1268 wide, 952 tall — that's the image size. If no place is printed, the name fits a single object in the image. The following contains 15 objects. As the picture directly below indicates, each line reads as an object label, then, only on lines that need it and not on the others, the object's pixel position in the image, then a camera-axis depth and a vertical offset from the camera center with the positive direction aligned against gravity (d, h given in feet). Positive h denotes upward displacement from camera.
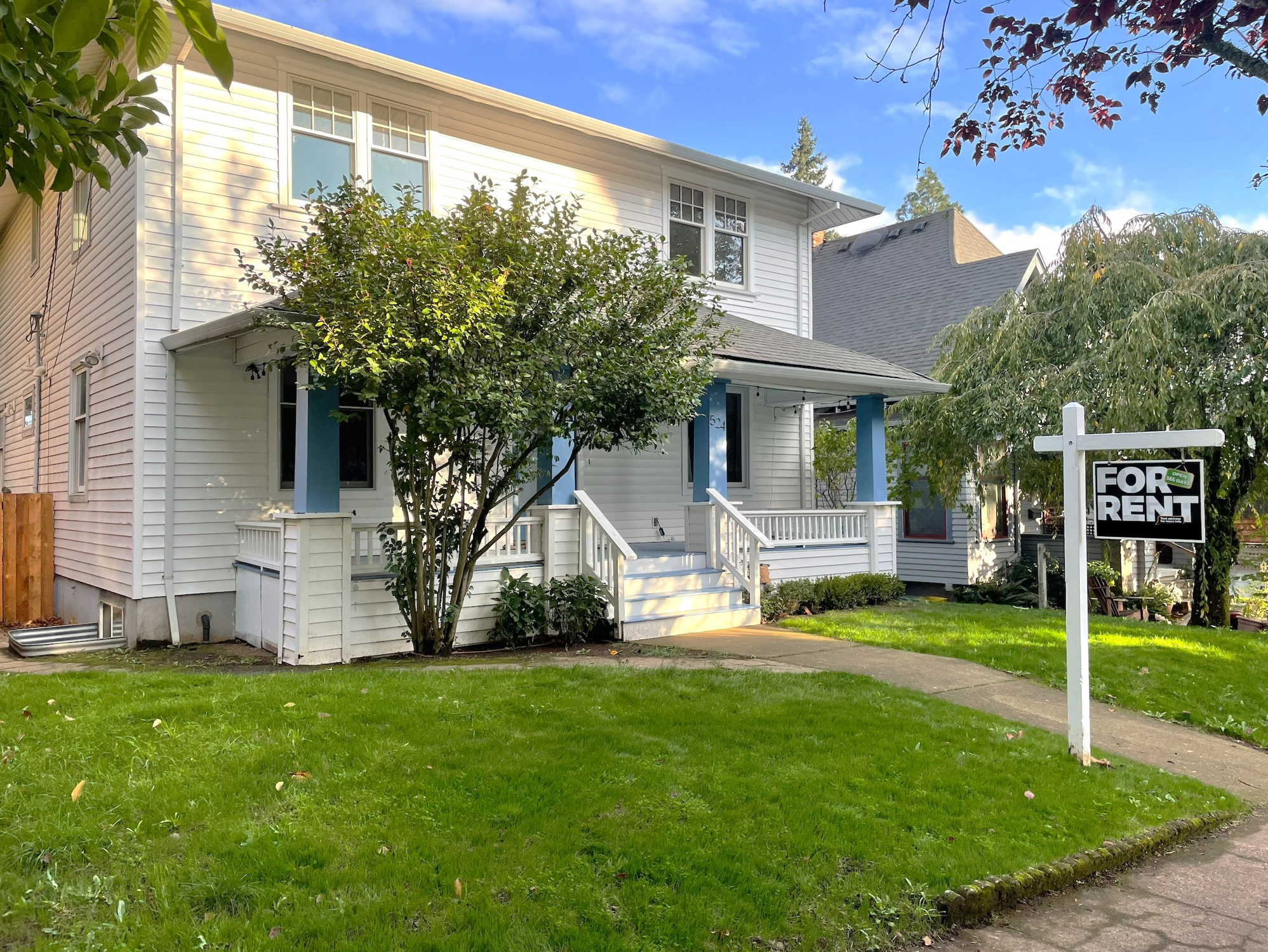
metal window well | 33.68 -5.11
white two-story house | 32.12 +4.00
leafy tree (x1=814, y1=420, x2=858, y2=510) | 54.13 +2.55
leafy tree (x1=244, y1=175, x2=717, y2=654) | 25.18 +4.79
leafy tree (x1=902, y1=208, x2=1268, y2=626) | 40.06 +6.63
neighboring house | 59.11 +14.95
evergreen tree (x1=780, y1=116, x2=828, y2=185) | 159.94 +60.90
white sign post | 18.57 -1.48
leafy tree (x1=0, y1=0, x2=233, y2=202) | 6.05 +4.23
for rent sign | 17.04 -0.07
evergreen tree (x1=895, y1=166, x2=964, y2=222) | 159.94 +54.16
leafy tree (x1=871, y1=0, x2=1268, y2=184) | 14.01 +7.68
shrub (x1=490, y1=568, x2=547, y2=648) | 31.83 -3.89
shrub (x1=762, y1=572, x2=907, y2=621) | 39.11 -4.35
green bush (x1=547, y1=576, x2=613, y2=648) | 32.86 -3.94
